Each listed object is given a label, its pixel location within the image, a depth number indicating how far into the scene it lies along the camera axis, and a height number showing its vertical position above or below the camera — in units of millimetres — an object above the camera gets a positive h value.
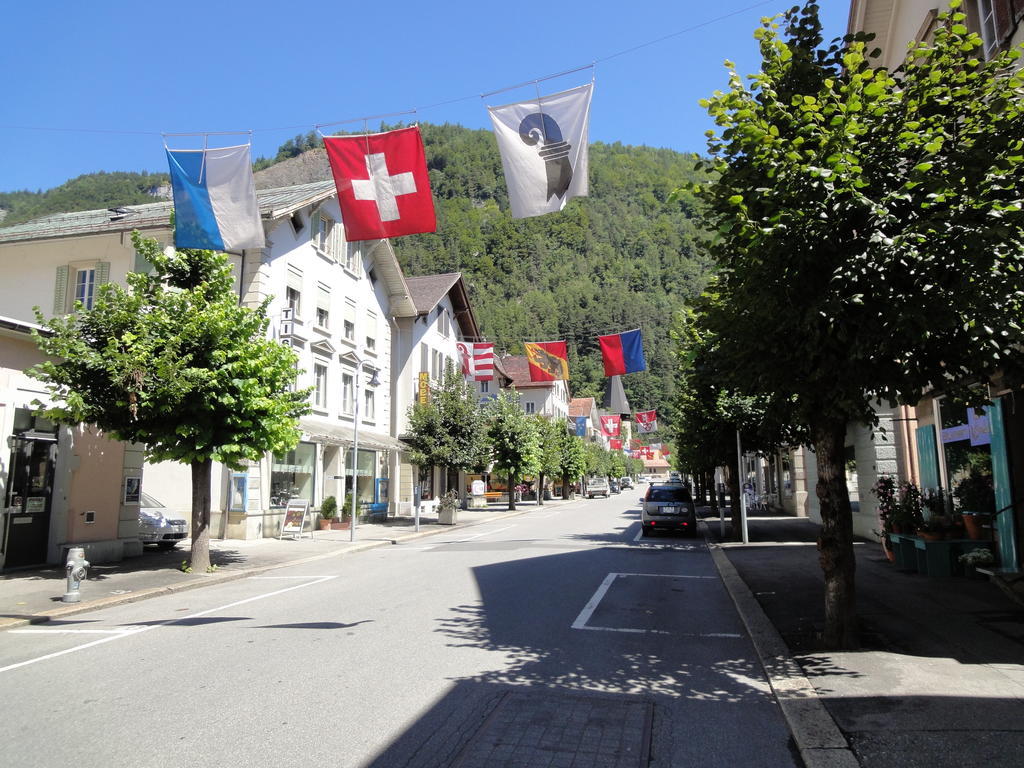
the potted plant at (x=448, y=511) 31125 -1273
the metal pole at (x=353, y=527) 22061 -1337
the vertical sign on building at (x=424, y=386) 37066 +4900
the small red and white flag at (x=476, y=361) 36062 +6027
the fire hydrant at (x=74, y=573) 10836 -1290
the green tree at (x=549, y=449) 50375 +2167
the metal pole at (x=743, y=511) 18625 -889
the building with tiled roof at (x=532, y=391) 74375 +9228
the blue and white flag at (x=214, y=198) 14078 +5622
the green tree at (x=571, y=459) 56731 +1614
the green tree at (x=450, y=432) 31641 +2180
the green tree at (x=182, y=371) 12602 +2052
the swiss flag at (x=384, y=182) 12508 +5209
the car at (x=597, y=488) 67500 -850
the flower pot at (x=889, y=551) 13141 -1390
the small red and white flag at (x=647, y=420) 52959 +4295
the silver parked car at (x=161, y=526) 18375 -1027
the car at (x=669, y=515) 22703 -1155
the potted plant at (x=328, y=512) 26703 -1056
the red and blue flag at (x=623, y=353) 30125 +5219
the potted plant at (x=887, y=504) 12945 -538
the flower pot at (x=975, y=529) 11102 -855
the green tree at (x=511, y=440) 41875 +2351
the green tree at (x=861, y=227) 5797 +2064
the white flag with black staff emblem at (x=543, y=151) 10930 +5007
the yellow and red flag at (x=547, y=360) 36438 +6082
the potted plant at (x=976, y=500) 11141 -459
